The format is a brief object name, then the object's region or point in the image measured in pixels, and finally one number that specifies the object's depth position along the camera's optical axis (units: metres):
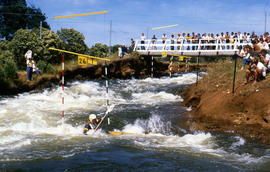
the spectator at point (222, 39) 21.22
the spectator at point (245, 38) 19.14
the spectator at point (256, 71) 9.55
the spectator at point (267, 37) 15.88
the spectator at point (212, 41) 21.71
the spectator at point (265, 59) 10.11
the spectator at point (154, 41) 23.98
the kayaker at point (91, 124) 8.28
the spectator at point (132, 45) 25.53
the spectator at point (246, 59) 12.75
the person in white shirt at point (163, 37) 23.52
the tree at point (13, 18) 35.12
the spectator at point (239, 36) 20.32
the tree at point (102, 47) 49.53
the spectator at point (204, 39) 21.82
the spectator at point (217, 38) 21.28
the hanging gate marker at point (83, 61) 9.53
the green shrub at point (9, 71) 16.27
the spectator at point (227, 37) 20.97
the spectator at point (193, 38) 22.78
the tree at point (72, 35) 38.77
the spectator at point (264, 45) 12.43
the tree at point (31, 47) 19.66
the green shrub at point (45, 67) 18.12
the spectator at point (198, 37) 22.46
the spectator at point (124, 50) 24.59
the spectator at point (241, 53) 14.53
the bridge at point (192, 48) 21.20
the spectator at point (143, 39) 24.52
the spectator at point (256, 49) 10.30
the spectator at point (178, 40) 22.85
